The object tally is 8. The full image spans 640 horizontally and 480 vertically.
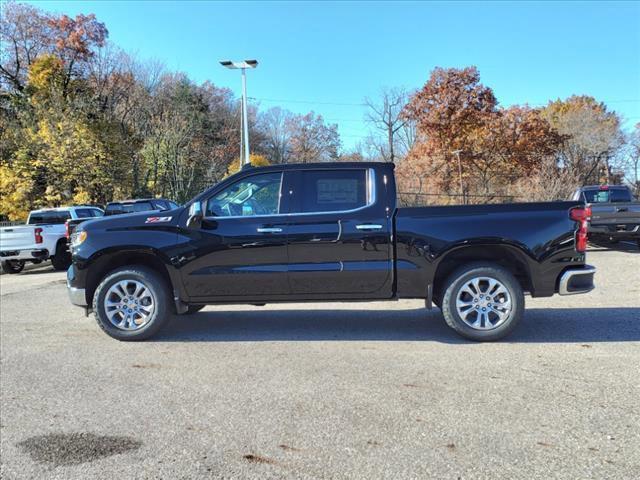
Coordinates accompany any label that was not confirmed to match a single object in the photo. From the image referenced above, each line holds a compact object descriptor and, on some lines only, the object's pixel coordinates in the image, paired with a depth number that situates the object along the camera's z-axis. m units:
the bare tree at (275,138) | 59.88
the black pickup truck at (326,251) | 5.35
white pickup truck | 13.59
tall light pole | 21.97
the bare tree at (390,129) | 45.38
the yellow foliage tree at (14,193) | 23.14
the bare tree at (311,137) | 60.94
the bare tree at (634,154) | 45.28
